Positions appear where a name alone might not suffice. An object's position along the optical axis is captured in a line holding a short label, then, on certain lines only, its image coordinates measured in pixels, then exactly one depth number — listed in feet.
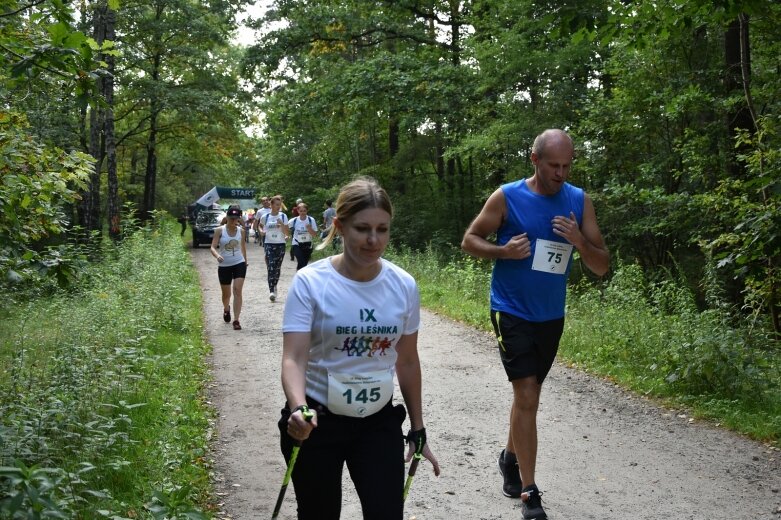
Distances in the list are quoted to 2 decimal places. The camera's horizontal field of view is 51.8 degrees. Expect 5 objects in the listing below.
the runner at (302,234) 57.16
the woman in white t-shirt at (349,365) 10.35
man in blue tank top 15.78
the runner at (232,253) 42.63
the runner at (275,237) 52.29
